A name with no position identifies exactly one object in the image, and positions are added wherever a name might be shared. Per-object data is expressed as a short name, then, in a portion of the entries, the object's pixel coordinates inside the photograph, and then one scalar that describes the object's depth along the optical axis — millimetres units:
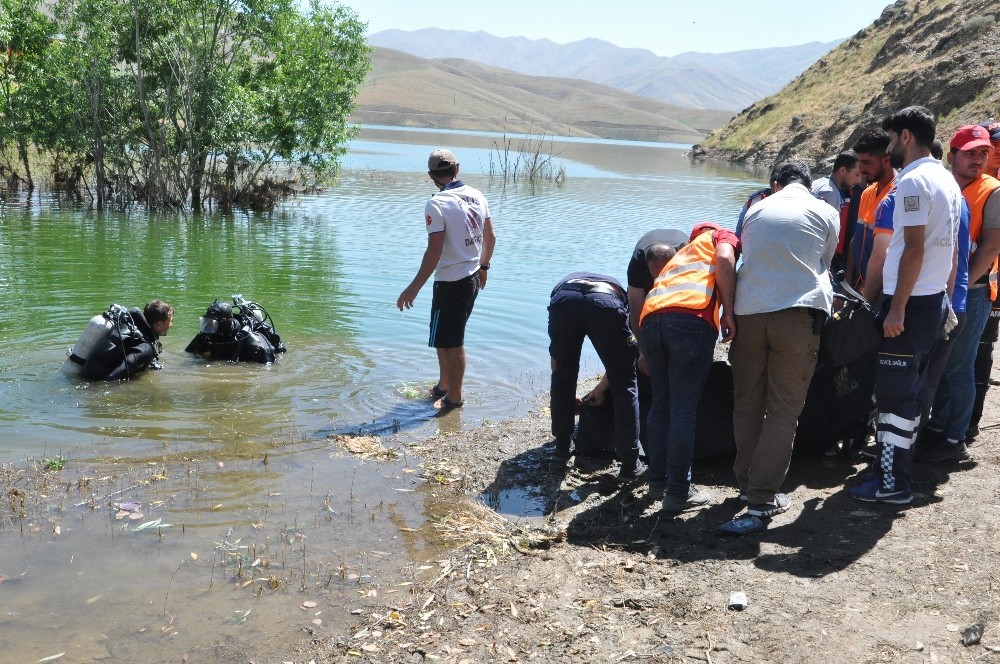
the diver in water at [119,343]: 8258
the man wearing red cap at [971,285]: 5570
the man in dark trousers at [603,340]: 5883
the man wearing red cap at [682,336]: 5078
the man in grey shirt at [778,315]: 4887
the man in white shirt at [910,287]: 4922
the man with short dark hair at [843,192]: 6816
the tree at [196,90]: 23266
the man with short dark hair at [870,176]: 6098
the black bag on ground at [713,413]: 6066
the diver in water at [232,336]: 9242
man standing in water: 7418
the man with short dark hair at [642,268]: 5637
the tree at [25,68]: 24203
